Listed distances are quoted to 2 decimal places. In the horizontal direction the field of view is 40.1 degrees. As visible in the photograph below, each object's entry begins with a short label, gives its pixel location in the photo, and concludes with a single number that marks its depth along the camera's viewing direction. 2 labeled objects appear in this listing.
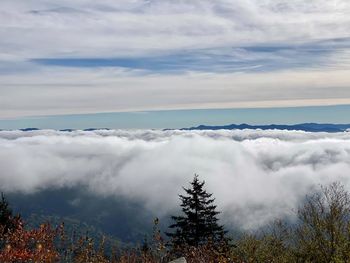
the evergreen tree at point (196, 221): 54.06
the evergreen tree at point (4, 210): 43.92
